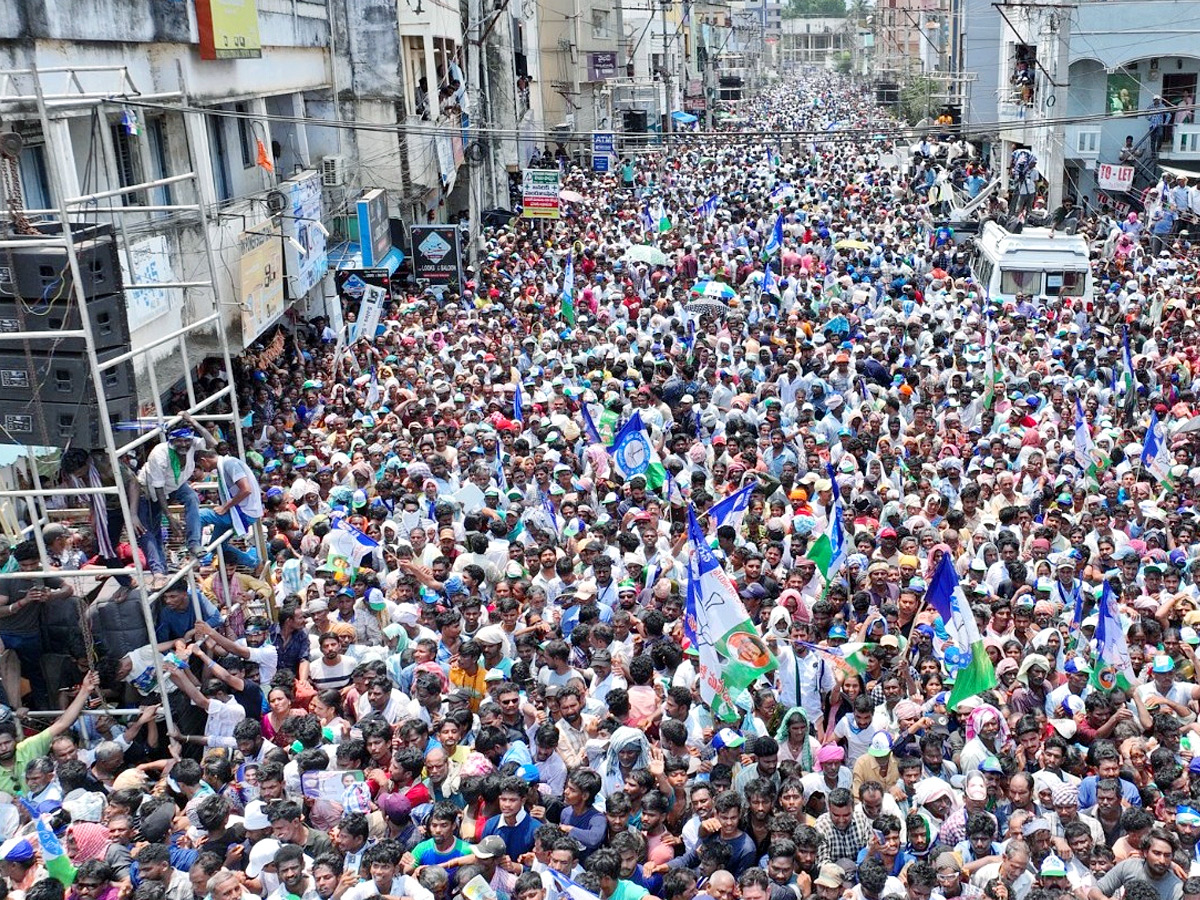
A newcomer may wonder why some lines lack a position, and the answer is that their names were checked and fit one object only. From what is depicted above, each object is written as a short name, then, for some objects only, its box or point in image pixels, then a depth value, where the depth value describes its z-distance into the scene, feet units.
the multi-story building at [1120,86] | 118.73
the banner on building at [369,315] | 60.03
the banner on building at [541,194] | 92.12
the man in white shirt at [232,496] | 31.24
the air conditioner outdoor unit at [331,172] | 78.18
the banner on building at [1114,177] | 103.26
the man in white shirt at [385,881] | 19.96
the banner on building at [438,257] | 77.15
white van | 67.10
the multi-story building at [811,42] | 632.38
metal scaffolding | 25.76
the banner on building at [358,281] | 71.67
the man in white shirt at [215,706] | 26.32
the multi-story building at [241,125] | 41.06
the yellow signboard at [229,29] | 52.49
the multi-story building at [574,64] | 169.89
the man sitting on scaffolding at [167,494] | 29.07
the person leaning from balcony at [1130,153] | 117.39
